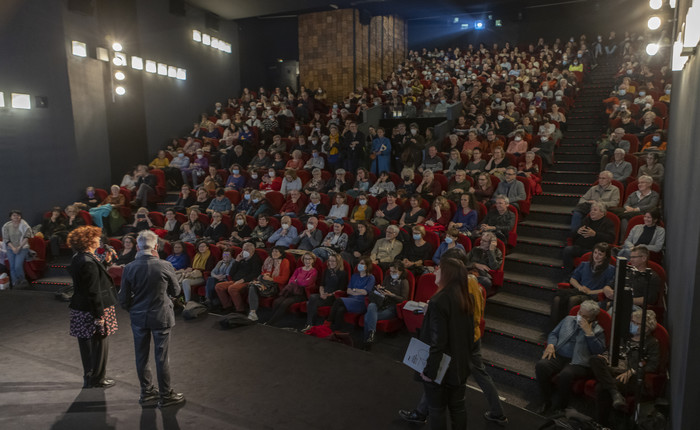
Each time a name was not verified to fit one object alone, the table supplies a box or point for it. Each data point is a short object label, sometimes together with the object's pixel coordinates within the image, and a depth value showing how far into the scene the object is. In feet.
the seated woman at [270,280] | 17.61
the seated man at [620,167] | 19.56
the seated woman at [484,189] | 20.32
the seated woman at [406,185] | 21.72
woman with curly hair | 11.08
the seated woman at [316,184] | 25.27
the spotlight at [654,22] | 17.22
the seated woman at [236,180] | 27.78
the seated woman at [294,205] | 23.71
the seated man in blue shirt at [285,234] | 20.56
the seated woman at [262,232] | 21.19
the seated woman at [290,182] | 25.31
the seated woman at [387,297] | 15.10
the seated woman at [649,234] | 14.39
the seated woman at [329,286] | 16.53
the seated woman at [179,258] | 20.71
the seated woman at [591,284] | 13.47
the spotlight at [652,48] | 18.48
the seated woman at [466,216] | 18.34
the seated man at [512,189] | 19.57
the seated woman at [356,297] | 16.02
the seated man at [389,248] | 17.92
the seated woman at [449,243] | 16.70
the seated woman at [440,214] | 19.29
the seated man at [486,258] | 15.67
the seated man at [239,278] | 18.11
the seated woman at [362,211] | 21.45
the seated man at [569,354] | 11.38
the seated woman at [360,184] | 23.73
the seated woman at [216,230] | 22.33
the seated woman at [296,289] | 17.16
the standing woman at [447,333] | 7.76
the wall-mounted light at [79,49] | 28.02
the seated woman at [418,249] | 17.37
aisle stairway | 13.28
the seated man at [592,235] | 15.87
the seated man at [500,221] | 17.49
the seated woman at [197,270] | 19.25
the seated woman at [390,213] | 20.55
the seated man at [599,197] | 17.35
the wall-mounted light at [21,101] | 25.50
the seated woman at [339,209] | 22.08
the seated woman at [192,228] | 22.59
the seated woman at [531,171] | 21.31
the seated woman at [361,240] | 18.97
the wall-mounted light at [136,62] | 32.45
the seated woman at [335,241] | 18.94
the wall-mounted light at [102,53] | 29.73
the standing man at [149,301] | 10.05
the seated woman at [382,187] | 23.21
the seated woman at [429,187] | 21.76
